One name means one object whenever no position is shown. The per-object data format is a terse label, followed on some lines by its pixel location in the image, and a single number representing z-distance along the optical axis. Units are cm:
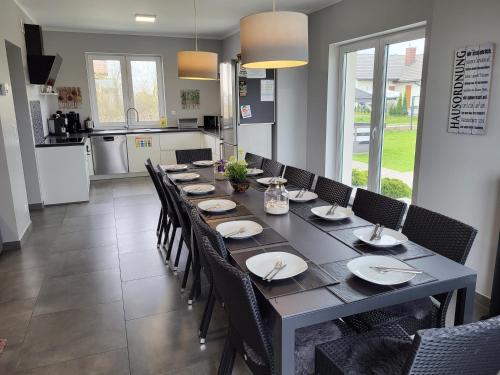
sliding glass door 375
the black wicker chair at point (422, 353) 103
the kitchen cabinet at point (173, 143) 711
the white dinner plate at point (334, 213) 224
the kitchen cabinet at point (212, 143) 622
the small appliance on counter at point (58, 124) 626
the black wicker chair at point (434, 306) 177
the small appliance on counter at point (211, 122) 741
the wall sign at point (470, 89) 250
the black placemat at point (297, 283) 146
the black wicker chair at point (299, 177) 327
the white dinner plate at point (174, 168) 386
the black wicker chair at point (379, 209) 227
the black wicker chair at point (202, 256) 181
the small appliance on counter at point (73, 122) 677
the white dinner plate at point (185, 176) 345
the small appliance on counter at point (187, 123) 745
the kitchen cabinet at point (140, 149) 692
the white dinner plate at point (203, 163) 413
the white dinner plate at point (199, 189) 293
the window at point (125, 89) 703
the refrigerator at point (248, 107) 515
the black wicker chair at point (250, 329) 139
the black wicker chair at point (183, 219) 274
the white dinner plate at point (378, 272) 150
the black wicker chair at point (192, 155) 460
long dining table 135
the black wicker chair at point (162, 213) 345
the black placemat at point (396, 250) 176
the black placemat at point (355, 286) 143
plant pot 291
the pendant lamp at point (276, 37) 212
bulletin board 518
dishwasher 670
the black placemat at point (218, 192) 289
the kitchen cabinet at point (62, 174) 517
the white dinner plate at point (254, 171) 363
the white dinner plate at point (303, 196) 266
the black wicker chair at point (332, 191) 276
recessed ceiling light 533
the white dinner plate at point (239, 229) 200
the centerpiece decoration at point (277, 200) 239
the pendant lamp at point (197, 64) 366
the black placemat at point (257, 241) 190
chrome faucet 734
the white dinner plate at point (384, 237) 185
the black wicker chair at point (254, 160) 415
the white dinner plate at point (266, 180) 319
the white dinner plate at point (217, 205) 246
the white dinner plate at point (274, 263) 157
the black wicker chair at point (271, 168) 370
